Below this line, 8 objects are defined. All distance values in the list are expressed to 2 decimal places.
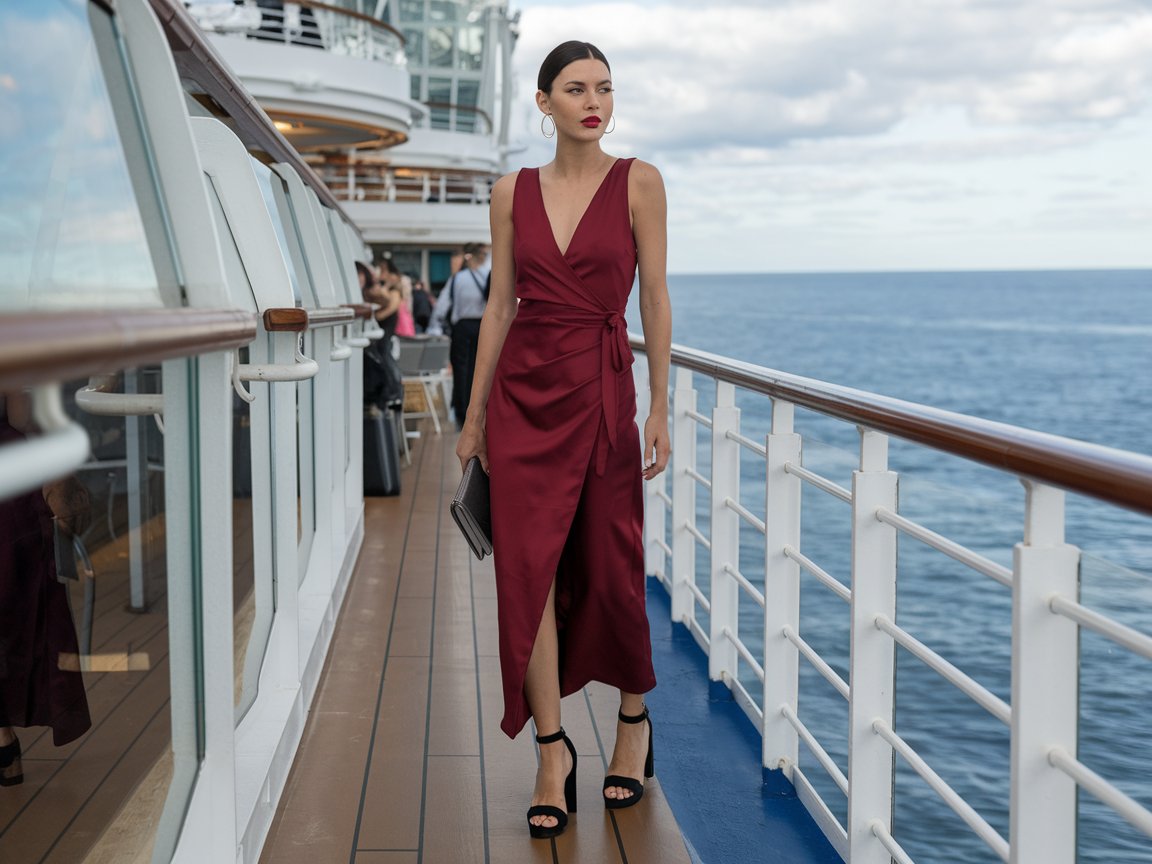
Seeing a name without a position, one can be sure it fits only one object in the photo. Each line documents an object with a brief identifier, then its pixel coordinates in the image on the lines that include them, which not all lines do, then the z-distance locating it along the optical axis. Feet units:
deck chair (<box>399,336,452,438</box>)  34.81
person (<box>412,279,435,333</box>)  63.67
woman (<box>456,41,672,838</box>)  8.13
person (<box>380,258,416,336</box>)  37.14
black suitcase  23.09
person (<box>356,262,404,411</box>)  23.09
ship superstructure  55.42
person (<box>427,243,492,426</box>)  31.07
